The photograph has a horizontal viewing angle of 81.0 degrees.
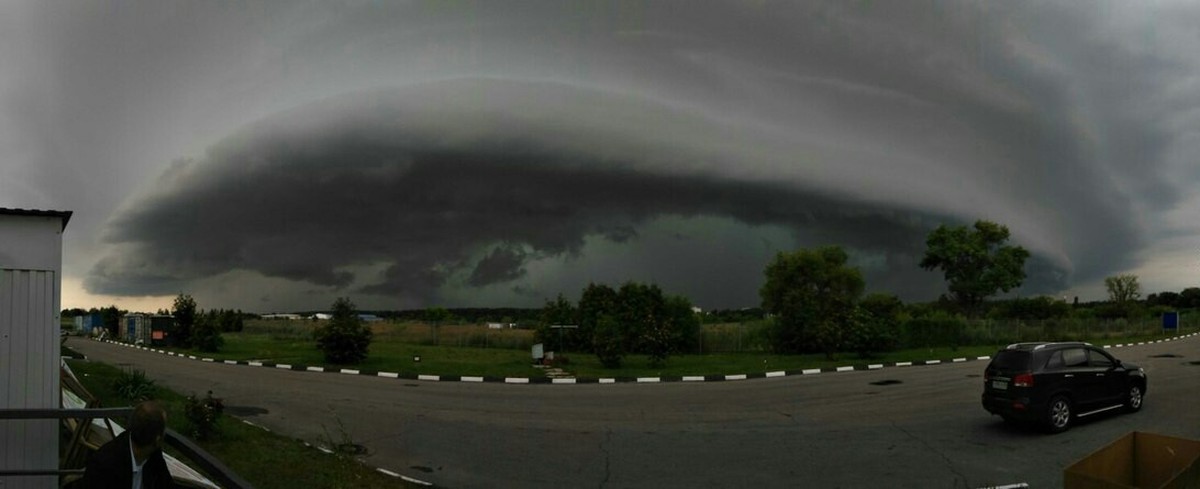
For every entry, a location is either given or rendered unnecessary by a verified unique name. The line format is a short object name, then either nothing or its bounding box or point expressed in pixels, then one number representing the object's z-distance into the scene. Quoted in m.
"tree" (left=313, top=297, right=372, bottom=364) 26.80
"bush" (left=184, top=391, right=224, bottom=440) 9.38
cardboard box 4.40
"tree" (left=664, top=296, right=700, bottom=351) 35.16
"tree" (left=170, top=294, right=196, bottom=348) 40.38
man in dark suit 3.52
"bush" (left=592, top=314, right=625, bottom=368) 25.47
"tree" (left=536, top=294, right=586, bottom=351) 34.41
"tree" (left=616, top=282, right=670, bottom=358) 26.12
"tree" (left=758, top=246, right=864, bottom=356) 30.95
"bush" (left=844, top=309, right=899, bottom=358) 30.80
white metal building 5.35
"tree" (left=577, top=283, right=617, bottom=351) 36.38
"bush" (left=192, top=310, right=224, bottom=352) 37.44
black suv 11.48
